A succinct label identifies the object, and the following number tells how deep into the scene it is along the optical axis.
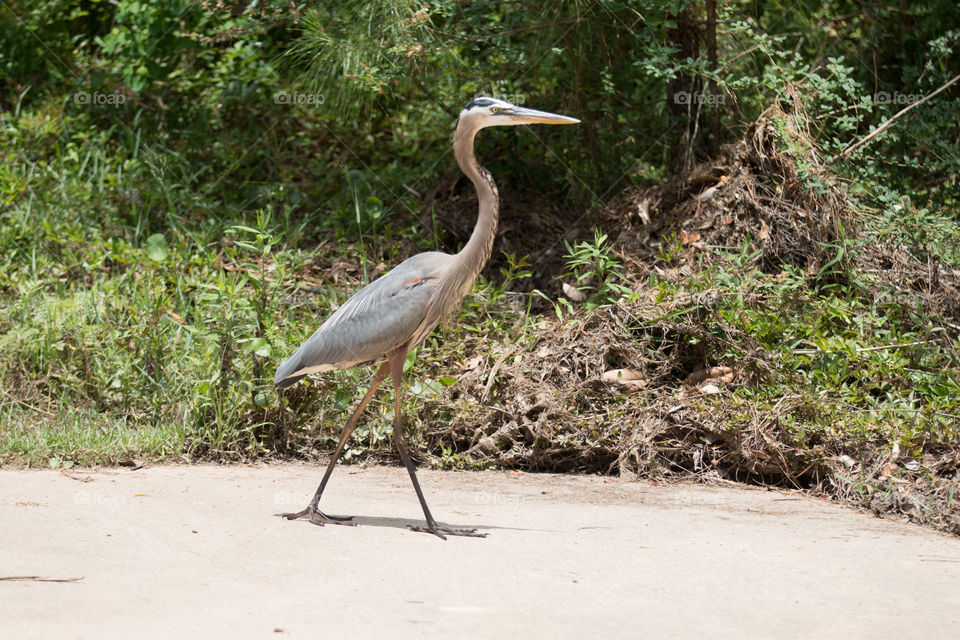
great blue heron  10.40
